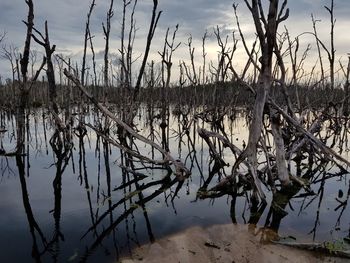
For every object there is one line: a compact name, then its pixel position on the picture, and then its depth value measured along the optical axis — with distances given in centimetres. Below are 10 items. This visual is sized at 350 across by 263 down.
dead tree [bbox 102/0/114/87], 1678
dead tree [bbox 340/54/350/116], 1505
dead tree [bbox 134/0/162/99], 1075
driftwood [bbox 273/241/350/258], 491
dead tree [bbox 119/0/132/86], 1691
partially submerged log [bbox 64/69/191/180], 805
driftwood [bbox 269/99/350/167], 741
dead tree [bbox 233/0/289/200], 675
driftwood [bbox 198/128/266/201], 674
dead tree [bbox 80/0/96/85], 1773
